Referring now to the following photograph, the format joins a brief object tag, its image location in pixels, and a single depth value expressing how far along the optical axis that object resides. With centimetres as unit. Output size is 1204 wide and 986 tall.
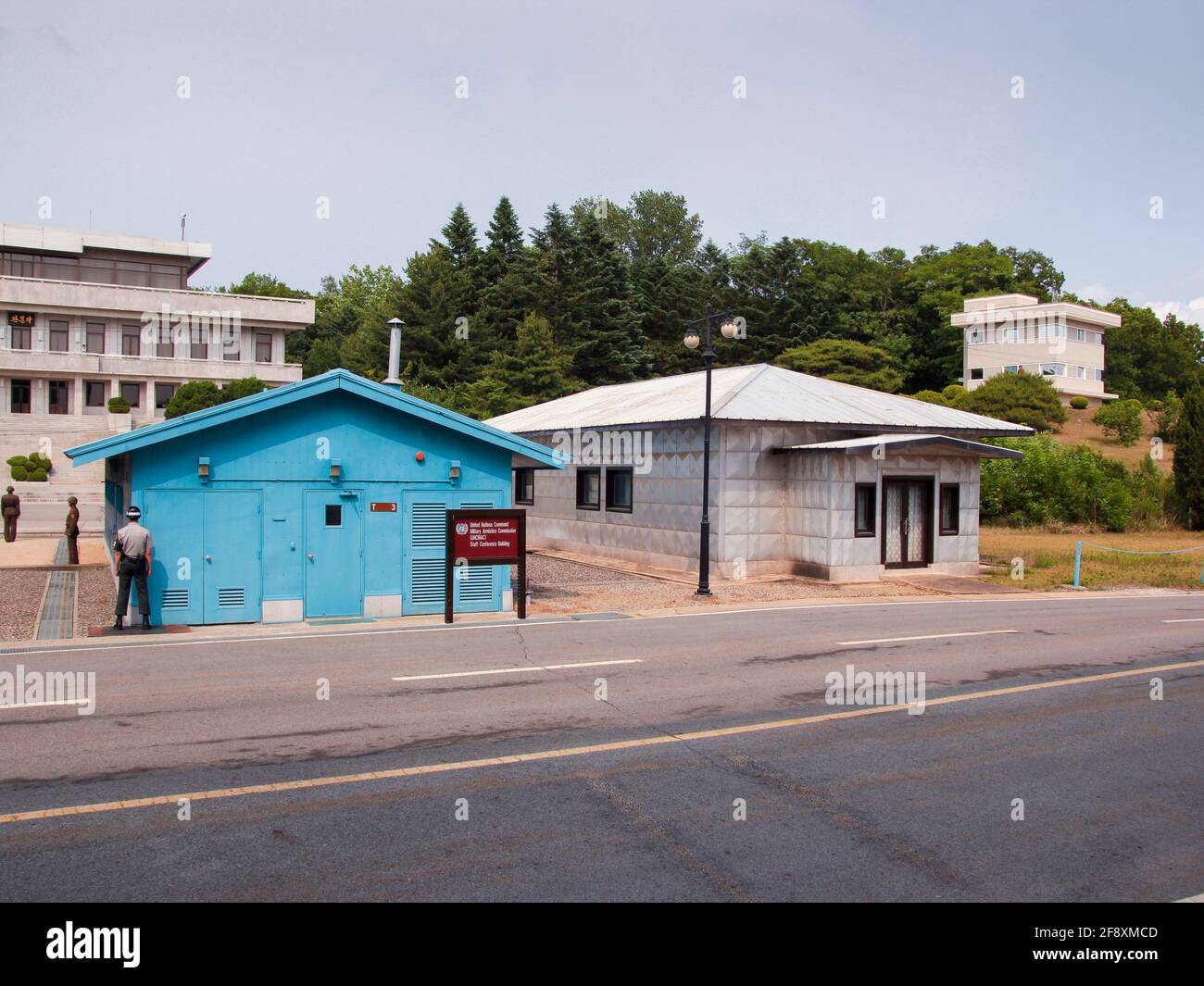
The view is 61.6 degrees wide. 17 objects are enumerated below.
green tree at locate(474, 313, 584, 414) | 5634
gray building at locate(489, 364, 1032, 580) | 2523
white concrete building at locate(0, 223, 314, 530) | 5841
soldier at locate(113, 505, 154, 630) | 1542
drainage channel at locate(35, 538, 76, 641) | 1594
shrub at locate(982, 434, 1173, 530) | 4156
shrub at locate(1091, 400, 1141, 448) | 6266
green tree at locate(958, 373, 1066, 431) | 6038
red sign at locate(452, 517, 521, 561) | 1775
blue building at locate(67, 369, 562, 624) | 1639
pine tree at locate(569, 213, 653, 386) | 6366
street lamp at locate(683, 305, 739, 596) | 2209
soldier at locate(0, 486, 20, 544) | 3014
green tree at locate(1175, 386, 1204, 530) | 4319
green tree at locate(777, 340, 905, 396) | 6141
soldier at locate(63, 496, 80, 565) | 2509
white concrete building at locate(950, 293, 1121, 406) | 7125
